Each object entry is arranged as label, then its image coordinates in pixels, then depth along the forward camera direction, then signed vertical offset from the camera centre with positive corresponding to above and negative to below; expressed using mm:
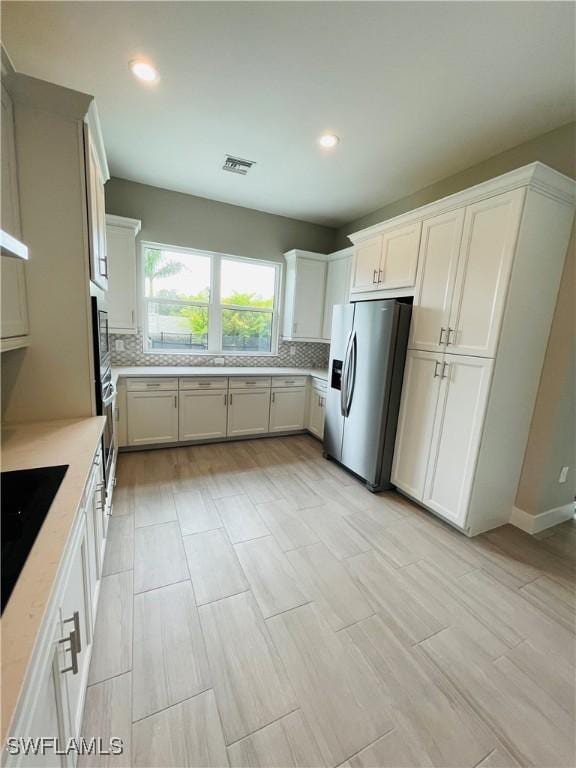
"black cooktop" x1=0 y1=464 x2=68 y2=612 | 759 -591
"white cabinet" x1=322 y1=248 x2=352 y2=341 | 3938 +621
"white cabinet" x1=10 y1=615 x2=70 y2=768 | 548 -823
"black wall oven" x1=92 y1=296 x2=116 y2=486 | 1786 -381
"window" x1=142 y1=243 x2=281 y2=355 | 3814 +271
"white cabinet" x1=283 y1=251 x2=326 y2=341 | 4156 +455
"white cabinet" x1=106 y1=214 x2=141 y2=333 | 3215 +451
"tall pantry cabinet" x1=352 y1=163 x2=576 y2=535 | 2018 +61
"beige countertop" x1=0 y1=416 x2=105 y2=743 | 559 -593
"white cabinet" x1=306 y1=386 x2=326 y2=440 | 3883 -991
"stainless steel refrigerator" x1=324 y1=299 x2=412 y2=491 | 2678 -422
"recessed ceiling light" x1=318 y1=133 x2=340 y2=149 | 2453 +1470
